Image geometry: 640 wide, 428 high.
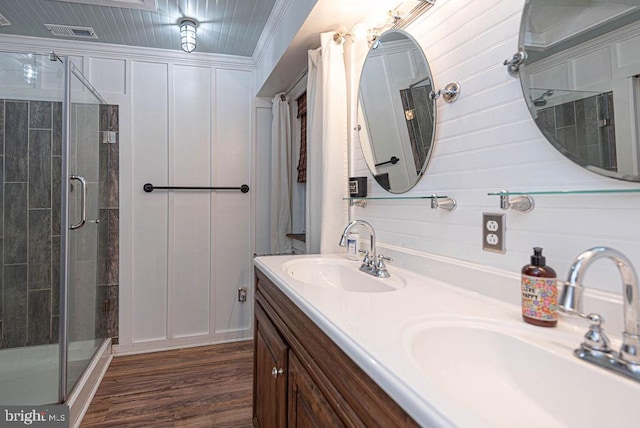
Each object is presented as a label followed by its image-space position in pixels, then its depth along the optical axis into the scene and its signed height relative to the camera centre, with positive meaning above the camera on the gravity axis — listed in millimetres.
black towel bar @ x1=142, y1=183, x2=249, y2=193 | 2660 +297
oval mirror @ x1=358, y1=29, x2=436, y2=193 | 1314 +473
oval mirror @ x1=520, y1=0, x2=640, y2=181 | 681 +311
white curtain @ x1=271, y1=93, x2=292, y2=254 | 2748 +378
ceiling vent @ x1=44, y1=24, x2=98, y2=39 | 2312 +1345
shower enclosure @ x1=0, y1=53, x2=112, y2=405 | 2076 +73
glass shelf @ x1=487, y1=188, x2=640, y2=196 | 651 +56
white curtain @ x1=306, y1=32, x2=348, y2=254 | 1824 +436
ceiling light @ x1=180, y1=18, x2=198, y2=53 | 2266 +1276
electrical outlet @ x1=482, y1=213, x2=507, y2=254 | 958 -35
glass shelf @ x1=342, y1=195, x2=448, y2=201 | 1225 +108
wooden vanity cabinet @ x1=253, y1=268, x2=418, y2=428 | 627 -385
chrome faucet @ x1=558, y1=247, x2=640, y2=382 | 553 -135
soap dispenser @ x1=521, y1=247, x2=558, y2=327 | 734 -160
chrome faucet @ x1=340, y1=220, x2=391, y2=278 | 1299 -159
